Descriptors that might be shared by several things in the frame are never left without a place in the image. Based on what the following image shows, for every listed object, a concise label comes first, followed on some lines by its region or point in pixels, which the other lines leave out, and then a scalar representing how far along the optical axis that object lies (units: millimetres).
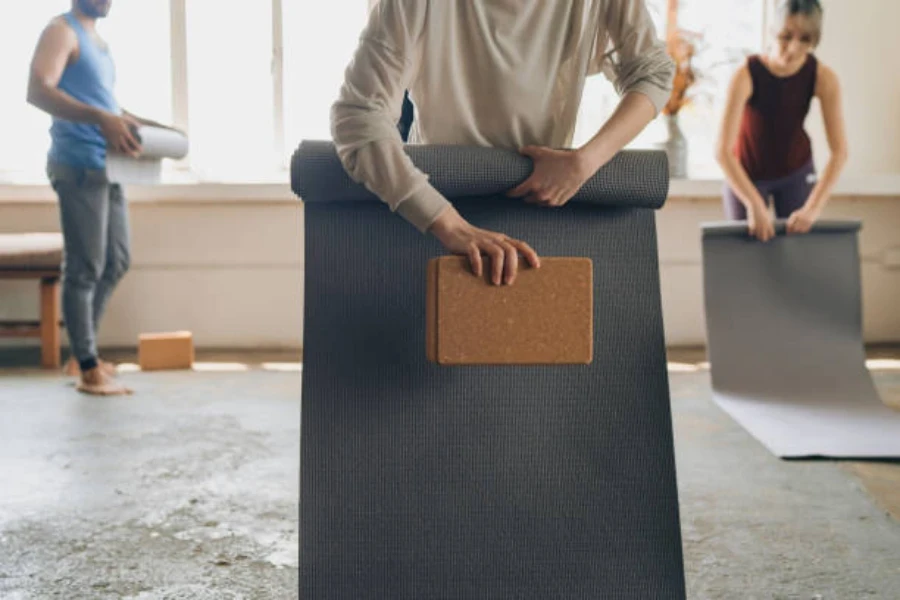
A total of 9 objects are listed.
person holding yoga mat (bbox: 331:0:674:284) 1602
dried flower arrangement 5391
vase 5551
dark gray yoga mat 1759
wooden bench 4949
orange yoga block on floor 5008
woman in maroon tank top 3873
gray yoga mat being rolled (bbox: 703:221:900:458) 4074
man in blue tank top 3881
